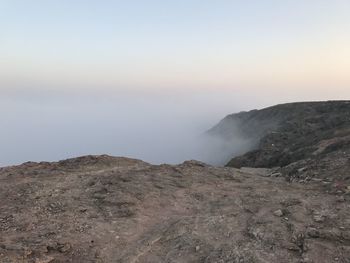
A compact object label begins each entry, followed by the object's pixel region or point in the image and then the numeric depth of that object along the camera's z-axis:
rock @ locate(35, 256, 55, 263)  9.41
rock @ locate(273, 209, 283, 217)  11.67
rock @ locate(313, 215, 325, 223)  11.09
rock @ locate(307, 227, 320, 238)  10.20
